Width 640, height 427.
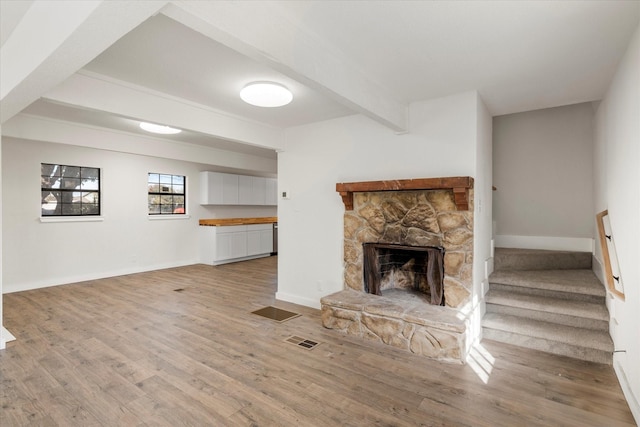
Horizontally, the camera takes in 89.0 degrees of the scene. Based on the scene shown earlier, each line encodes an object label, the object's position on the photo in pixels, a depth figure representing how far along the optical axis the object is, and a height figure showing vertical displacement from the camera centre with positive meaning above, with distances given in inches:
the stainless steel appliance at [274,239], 356.9 -31.6
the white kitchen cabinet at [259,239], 323.9 -28.9
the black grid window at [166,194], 271.9 +14.9
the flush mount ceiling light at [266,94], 113.3 +41.6
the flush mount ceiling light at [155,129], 179.1 +46.2
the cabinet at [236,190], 298.5 +21.0
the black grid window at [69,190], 214.2 +14.9
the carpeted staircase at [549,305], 114.0 -37.6
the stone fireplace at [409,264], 116.4 -23.6
